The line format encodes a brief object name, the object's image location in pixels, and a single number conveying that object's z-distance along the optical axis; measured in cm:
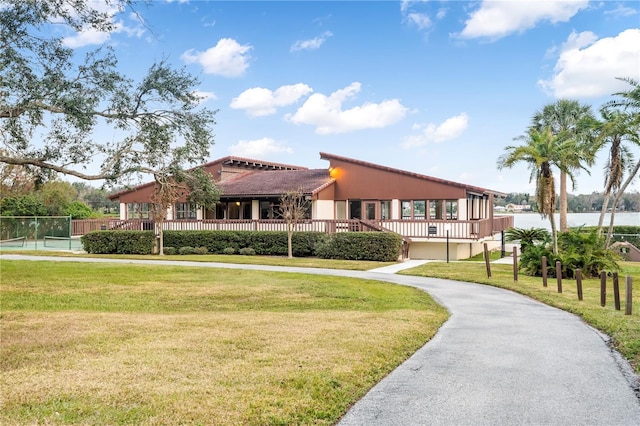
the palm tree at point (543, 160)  2052
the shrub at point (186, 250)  2977
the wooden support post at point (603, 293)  1259
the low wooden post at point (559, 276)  1490
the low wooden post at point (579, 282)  1345
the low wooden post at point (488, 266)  1804
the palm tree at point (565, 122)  2414
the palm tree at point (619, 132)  2273
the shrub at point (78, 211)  4586
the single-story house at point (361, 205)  2872
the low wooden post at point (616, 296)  1208
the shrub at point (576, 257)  1891
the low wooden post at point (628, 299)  1127
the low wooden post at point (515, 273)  1733
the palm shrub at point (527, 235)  2529
